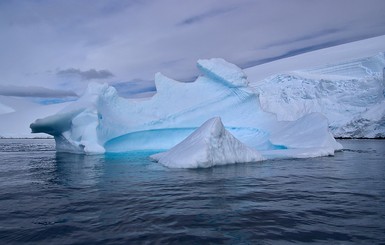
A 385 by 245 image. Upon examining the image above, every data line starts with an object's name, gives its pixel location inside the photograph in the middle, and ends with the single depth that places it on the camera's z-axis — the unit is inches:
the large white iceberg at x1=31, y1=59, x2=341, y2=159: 649.0
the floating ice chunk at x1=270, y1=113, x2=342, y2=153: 624.4
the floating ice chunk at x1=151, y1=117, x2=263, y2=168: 393.7
